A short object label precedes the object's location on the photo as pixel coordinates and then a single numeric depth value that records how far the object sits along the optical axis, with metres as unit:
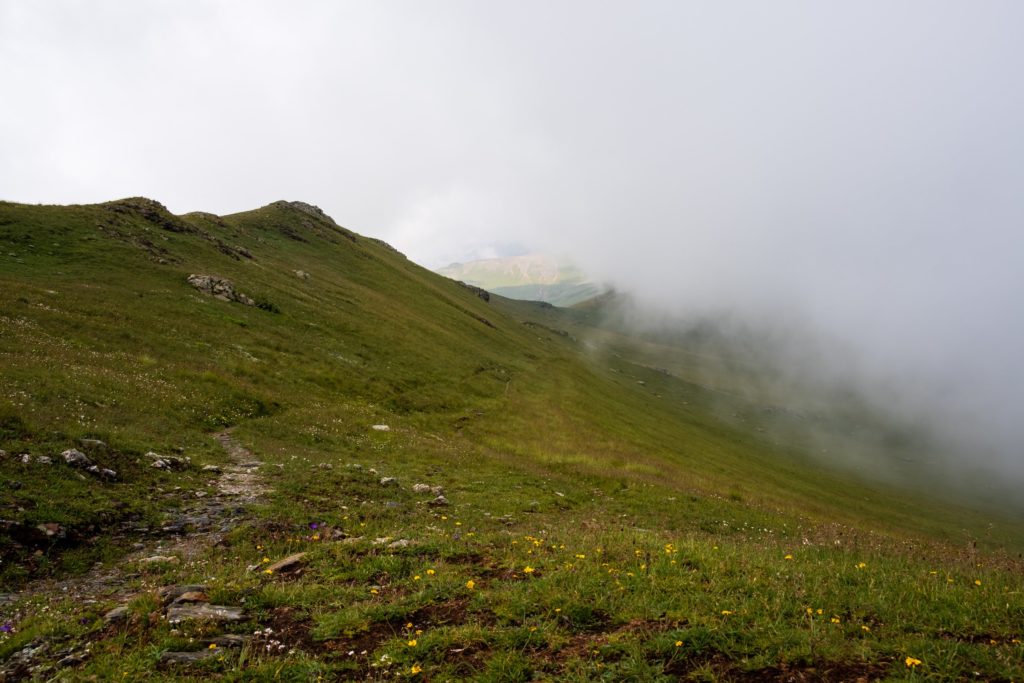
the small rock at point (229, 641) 8.19
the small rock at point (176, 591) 9.78
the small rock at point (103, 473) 16.73
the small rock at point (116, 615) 9.12
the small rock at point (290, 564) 11.64
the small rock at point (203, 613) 8.87
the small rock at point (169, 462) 19.16
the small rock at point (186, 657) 7.69
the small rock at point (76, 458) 16.69
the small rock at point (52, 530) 13.22
